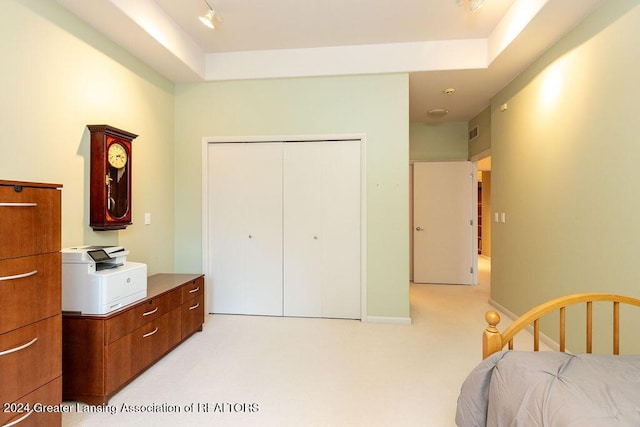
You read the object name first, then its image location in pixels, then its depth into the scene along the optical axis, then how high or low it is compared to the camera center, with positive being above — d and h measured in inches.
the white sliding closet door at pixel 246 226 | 138.4 -6.3
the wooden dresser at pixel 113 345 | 75.9 -35.7
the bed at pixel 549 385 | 38.4 -24.1
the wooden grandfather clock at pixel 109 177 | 95.3 +11.1
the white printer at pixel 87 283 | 76.6 -18.1
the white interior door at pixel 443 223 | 199.8 -6.4
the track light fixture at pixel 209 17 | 101.9 +65.7
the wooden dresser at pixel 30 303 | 53.9 -17.2
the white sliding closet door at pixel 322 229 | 134.9 -7.3
